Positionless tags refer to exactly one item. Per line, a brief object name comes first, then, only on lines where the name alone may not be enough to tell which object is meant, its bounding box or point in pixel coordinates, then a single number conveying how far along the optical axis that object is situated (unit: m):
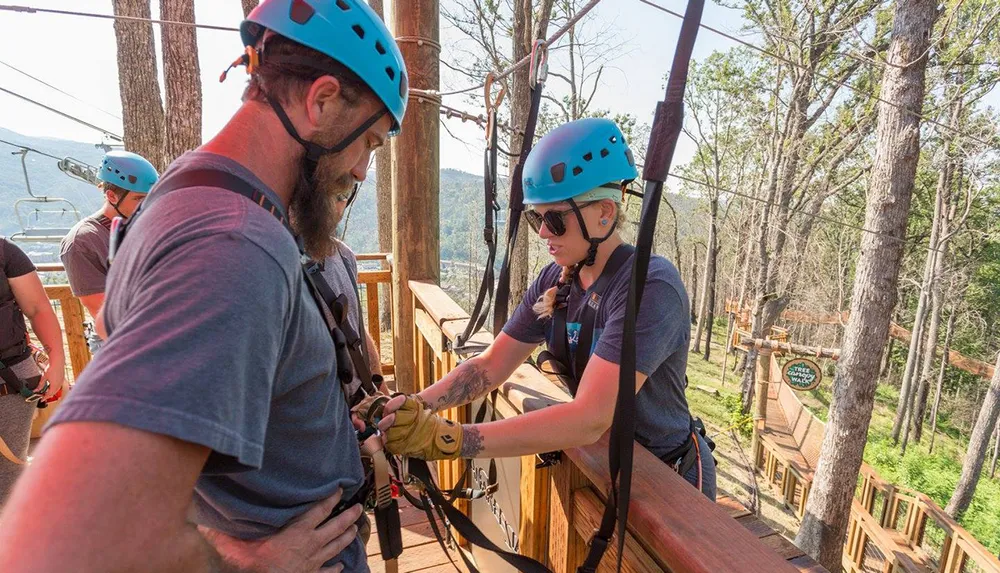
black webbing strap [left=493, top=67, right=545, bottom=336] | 2.18
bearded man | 0.56
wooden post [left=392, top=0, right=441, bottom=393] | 3.24
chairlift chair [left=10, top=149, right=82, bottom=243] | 12.98
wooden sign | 12.04
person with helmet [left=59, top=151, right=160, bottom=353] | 3.50
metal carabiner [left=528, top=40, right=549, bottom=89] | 2.27
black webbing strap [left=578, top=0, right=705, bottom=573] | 0.97
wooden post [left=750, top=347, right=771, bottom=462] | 15.69
